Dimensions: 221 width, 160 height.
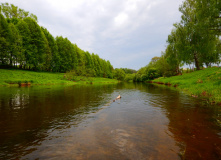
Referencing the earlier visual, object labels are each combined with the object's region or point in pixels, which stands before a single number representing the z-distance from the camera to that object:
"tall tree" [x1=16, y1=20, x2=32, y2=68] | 40.56
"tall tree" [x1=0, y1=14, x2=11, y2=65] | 33.53
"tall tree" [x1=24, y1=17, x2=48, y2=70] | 42.94
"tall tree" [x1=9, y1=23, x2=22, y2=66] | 35.91
